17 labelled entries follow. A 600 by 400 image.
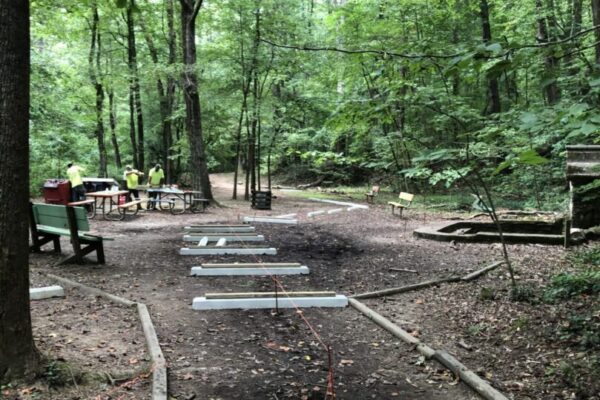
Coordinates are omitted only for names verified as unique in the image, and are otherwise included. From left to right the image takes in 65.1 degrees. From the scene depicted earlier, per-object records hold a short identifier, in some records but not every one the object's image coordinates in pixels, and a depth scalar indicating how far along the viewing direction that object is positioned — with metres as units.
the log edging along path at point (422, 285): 6.16
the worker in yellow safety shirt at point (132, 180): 15.65
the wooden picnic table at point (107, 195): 12.53
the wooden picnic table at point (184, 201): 14.74
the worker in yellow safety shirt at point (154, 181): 15.86
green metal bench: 7.01
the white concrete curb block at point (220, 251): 8.41
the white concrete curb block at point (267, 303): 5.41
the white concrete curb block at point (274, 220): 13.16
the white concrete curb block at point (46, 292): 5.18
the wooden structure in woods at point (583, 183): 9.59
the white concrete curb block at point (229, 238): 9.71
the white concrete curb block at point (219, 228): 10.58
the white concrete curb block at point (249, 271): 6.97
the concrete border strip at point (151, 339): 3.31
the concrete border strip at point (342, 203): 18.25
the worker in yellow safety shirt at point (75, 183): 13.58
